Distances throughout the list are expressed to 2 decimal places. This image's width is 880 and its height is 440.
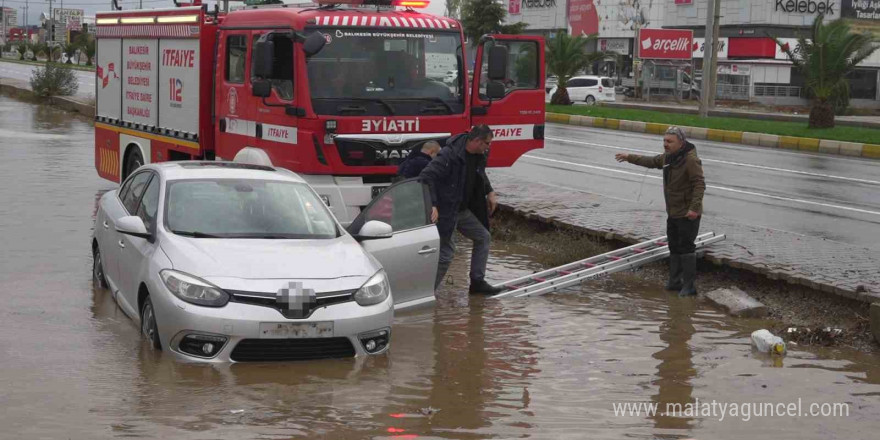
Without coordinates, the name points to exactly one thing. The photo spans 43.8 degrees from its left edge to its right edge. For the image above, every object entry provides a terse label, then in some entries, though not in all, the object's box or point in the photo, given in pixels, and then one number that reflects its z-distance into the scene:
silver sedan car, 6.84
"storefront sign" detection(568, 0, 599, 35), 75.81
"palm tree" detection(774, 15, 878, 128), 29.58
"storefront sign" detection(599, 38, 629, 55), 73.25
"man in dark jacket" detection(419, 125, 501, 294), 9.32
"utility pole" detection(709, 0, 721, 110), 35.71
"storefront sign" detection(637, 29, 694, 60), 53.22
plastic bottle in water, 7.88
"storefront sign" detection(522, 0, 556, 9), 82.50
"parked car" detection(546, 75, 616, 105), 51.59
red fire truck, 11.16
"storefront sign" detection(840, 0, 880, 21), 66.81
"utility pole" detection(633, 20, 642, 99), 59.57
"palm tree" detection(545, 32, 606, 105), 42.50
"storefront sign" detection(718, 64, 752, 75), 57.97
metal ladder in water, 9.92
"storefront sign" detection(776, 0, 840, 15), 64.56
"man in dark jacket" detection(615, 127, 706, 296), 9.94
